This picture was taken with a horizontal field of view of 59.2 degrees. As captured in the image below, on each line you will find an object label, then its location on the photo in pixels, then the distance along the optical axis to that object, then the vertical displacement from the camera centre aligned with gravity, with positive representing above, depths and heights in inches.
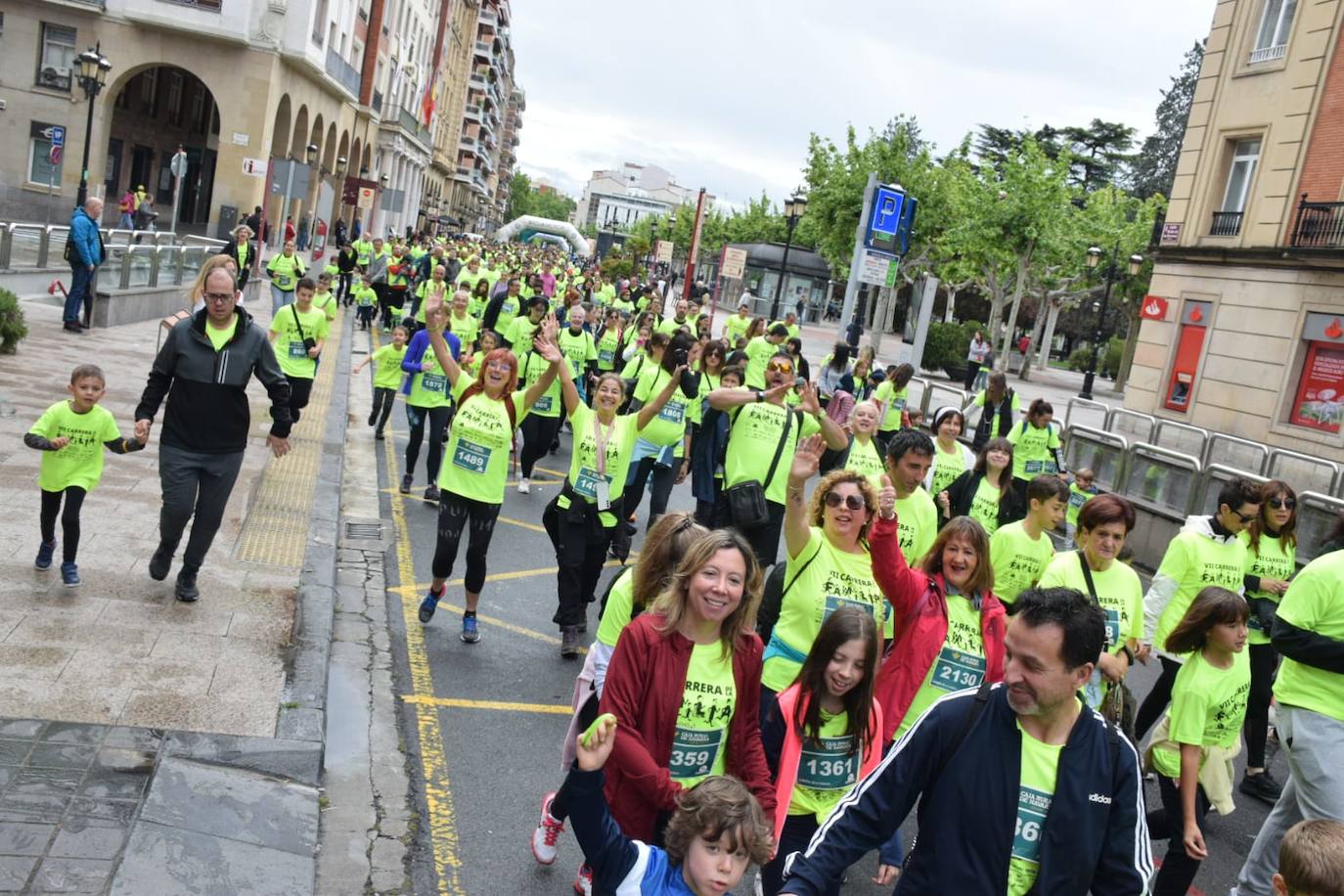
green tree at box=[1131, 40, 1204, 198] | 3073.3 +627.2
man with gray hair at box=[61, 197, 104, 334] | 653.9 -42.0
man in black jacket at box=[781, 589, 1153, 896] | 116.6 -42.0
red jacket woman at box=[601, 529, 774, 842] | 153.4 -49.0
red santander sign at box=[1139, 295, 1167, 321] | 1048.9 +62.7
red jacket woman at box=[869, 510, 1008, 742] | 198.7 -44.9
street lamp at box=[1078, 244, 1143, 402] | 1481.3 +121.8
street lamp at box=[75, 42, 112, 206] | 981.8 +88.8
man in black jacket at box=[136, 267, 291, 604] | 276.2 -48.0
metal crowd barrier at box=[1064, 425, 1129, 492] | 627.5 -44.9
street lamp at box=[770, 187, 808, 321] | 1341.0 +121.0
